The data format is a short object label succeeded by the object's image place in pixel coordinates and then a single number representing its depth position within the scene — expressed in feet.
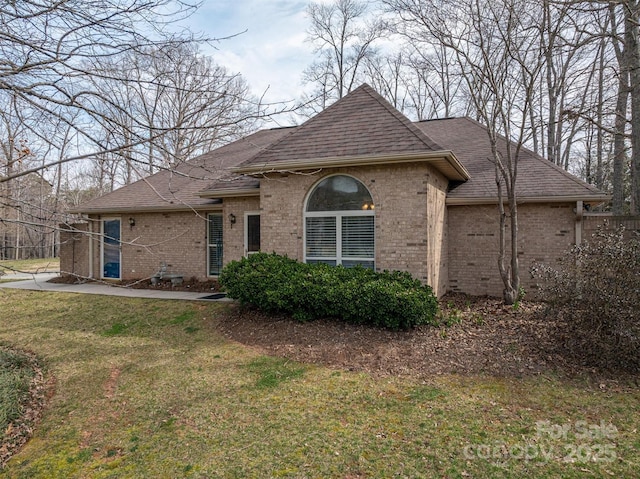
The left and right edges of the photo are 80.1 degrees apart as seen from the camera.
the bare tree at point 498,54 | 26.14
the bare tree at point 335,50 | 74.54
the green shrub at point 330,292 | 21.62
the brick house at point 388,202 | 25.71
